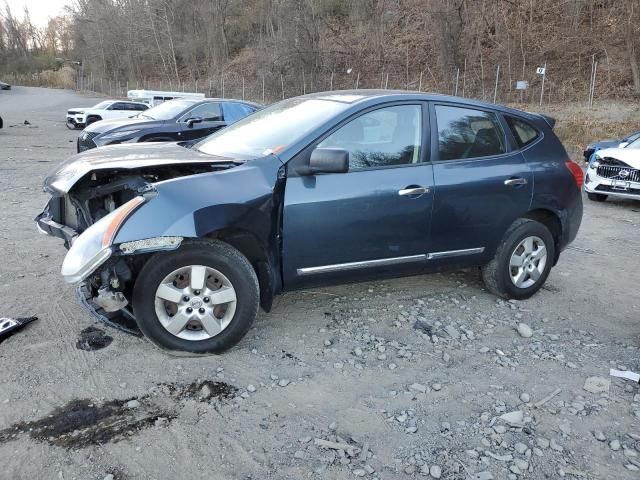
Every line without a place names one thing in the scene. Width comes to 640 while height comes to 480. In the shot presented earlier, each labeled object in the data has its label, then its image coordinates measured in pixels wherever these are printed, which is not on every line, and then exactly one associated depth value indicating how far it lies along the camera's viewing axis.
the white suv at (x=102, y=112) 22.27
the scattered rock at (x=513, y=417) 3.03
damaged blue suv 3.34
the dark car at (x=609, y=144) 10.31
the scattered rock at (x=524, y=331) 4.13
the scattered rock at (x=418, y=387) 3.31
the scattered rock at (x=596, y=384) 3.42
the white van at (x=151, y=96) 25.18
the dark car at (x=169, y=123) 10.47
